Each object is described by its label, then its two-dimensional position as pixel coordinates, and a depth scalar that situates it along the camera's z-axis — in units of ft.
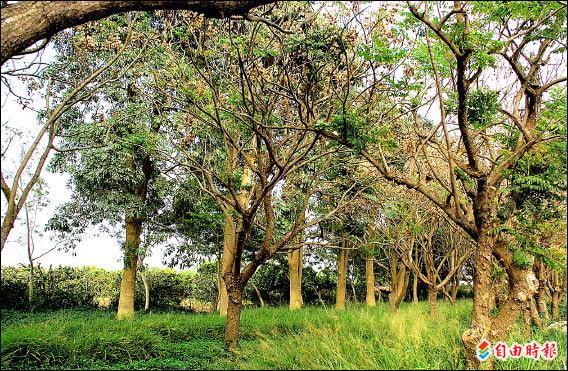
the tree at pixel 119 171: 35.22
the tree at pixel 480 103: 17.24
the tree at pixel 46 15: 11.71
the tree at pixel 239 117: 23.44
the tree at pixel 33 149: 16.08
